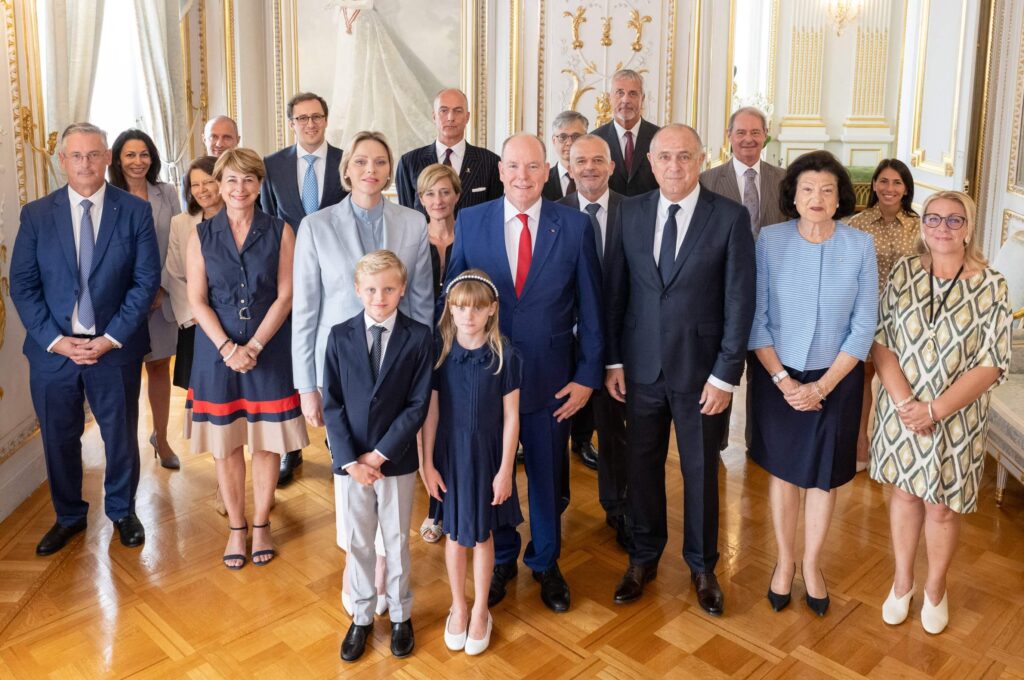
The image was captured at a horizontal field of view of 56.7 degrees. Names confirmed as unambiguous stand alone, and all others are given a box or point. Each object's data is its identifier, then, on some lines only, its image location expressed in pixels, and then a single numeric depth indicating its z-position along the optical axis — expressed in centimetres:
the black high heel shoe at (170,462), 475
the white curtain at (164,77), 620
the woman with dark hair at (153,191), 429
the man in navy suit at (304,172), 438
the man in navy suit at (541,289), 323
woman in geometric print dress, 306
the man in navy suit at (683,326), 315
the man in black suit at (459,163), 455
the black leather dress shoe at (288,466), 459
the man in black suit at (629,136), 477
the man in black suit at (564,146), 449
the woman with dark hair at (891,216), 420
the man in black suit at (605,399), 386
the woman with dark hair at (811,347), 314
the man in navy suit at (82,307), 373
